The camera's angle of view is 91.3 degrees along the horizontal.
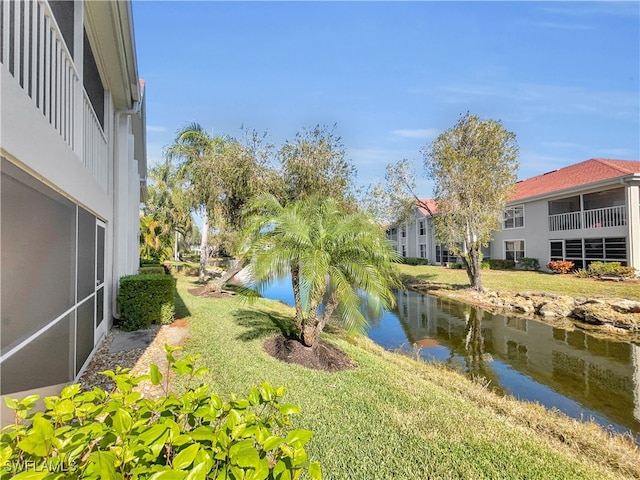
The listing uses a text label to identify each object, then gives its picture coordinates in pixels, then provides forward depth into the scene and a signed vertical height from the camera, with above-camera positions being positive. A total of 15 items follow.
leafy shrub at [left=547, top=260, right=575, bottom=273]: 20.50 -1.41
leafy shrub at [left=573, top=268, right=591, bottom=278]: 18.64 -1.76
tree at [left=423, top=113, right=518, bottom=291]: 17.28 +3.78
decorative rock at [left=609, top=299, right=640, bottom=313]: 12.22 -2.46
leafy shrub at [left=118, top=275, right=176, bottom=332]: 7.86 -1.30
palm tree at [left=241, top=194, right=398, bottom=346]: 6.17 -0.25
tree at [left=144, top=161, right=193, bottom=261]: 32.56 +5.52
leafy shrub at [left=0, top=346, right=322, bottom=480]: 1.11 -0.77
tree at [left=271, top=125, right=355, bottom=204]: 13.93 +3.70
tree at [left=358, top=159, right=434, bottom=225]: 22.33 +4.04
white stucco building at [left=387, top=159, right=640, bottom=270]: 17.70 +1.85
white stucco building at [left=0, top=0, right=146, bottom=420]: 2.60 +0.73
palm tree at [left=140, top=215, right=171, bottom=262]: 22.56 +0.80
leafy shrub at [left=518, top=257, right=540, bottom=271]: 23.36 -1.36
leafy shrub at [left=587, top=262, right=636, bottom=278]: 16.81 -1.46
